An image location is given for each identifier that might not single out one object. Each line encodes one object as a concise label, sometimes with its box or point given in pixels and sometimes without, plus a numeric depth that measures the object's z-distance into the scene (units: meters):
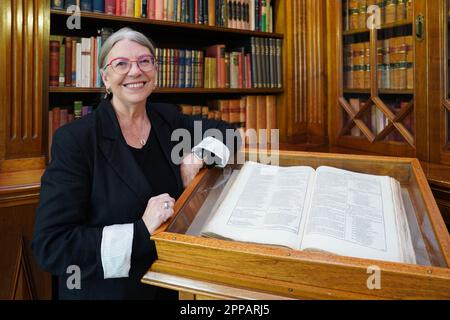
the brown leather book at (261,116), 2.47
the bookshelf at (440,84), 1.59
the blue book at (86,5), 1.86
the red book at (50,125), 1.84
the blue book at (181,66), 2.17
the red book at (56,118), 1.87
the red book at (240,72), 2.36
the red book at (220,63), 2.30
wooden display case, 0.54
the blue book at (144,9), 2.00
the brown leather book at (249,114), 2.44
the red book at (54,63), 1.81
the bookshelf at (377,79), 1.74
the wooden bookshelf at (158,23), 1.86
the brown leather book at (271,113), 2.50
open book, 0.65
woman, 0.83
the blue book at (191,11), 2.13
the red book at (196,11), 2.14
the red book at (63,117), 1.89
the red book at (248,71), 2.38
